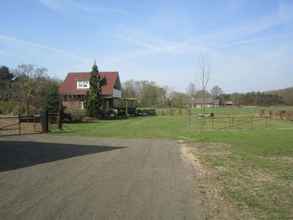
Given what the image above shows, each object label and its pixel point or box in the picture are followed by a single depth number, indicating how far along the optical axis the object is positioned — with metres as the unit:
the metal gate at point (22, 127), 19.49
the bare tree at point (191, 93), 74.12
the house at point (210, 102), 99.78
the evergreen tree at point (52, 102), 30.44
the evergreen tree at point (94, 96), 35.62
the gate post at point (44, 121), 19.89
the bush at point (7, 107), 32.31
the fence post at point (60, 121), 21.70
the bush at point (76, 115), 29.81
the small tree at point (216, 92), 98.94
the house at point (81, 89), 44.88
